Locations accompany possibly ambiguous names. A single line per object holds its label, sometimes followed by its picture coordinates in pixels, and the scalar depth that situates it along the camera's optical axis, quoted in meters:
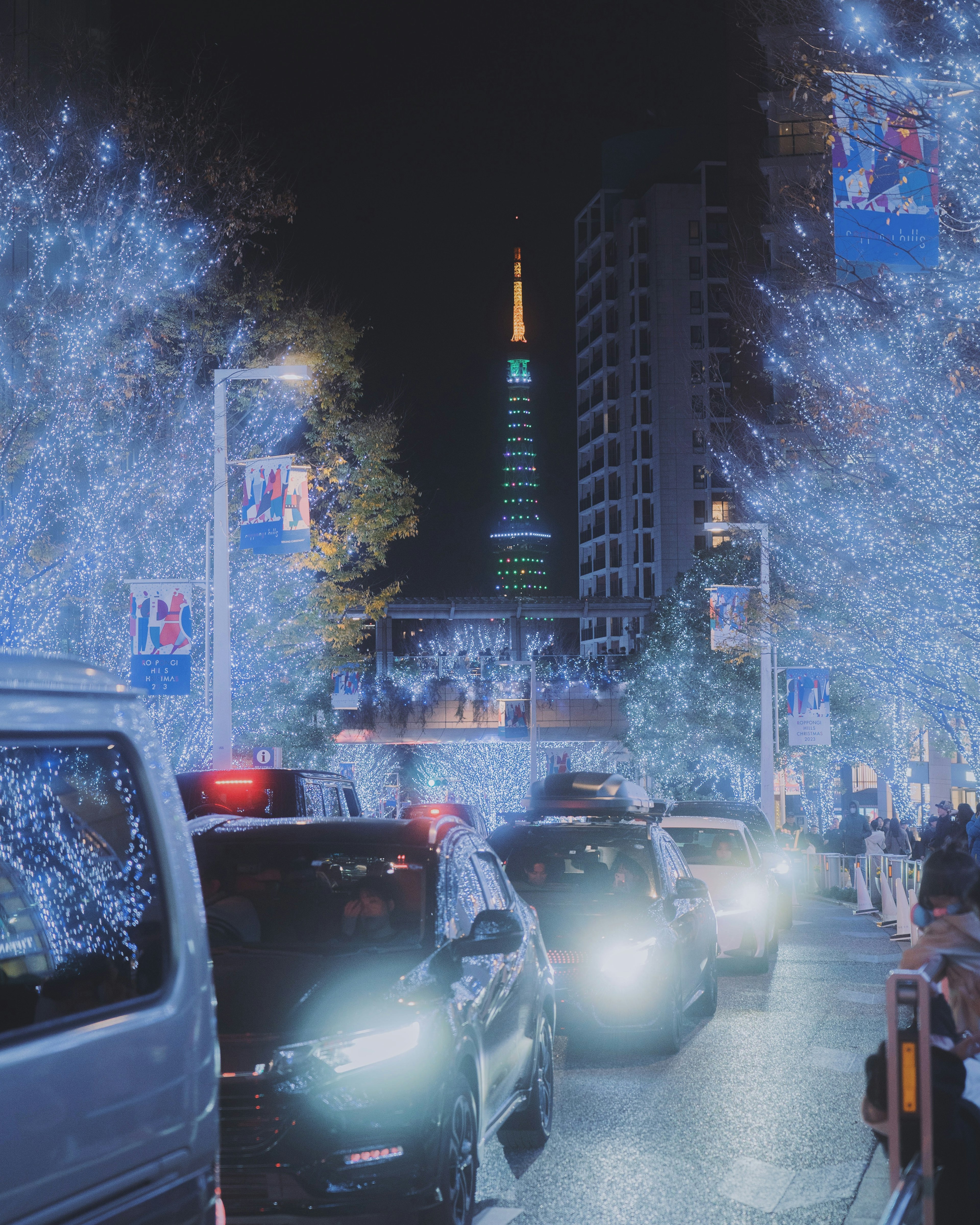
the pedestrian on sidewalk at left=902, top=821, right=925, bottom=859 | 27.77
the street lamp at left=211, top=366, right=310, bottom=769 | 19.66
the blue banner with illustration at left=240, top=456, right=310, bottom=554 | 19.66
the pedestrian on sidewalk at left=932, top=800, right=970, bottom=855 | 20.31
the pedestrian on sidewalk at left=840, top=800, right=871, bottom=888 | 32.91
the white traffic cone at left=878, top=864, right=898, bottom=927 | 22.67
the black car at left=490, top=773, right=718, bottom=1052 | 10.22
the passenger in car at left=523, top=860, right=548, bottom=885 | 11.31
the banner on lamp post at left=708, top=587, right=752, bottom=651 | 28.73
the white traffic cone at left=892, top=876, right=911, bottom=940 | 19.86
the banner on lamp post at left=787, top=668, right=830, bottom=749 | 30.14
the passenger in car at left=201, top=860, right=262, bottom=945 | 6.58
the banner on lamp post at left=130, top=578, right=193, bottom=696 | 18.89
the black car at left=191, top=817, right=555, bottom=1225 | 5.30
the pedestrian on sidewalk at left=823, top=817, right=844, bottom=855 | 33.97
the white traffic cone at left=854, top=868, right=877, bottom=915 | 25.62
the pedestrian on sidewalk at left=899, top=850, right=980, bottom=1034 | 5.76
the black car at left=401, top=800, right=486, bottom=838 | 20.14
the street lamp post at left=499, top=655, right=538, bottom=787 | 57.09
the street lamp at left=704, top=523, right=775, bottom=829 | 32.59
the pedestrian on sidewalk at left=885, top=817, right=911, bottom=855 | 29.53
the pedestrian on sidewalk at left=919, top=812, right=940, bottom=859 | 26.14
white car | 15.37
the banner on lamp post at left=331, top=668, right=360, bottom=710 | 39.31
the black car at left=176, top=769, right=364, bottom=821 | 15.52
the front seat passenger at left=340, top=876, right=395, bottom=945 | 6.50
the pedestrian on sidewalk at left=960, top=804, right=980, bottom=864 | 18.31
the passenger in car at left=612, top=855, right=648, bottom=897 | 10.99
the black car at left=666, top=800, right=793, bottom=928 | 19.44
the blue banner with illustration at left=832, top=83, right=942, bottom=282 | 10.88
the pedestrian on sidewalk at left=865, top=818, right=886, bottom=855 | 29.53
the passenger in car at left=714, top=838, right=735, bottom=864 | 16.16
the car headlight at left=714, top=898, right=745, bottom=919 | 15.34
